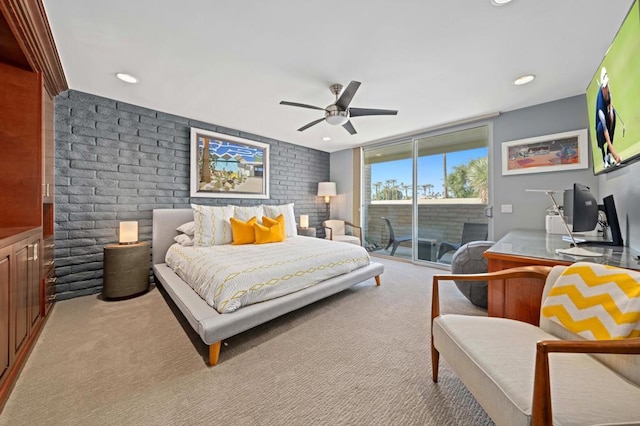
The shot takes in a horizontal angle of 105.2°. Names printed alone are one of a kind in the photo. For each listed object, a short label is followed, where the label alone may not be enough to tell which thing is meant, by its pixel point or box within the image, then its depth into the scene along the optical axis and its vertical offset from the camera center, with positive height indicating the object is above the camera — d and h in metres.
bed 1.73 -0.77
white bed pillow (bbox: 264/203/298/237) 3.98 -0.05
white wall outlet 3.51 +0.06
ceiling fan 2.60 +1.13
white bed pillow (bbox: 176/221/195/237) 3.33 -0.23
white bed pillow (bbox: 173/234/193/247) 3.21 -0.38
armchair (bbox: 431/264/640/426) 0.76 -0.61
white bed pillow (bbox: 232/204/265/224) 3.62 -0.02
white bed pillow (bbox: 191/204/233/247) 3.17 -0.20
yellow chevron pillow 0.96 -0.40
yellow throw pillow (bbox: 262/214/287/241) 3.57 -0.15
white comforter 1.94 -0.54
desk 1.49 -0.35
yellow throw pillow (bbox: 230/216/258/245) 3.27 -0.28
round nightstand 2.77 -0.68
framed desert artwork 3.79 +0.77
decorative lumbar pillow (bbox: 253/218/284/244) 3.34 -0.31
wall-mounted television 1.46 +0.82
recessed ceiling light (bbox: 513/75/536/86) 2.56 +1.42
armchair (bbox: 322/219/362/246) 5.40 -0.34
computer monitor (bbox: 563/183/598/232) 1.82 +0.02
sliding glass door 3.97 +0.33
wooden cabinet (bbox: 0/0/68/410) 1.49 +0.33
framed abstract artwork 2.99 +0.77
